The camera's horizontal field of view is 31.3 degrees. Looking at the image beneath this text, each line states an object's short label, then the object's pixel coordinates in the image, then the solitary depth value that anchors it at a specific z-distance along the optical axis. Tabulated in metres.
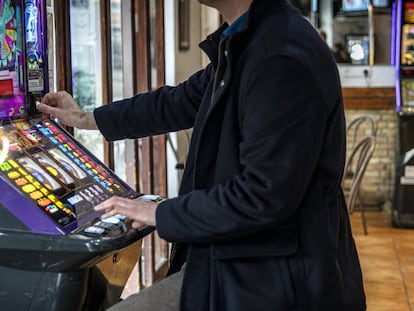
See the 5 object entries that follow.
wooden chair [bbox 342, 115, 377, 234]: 4.66
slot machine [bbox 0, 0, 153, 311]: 1.57
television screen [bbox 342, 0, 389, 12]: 7.30
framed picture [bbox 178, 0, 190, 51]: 4.81
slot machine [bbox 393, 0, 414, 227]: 5.66
